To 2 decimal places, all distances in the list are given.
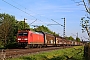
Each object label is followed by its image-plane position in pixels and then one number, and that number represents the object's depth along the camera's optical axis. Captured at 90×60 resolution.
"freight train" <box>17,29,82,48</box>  47.84
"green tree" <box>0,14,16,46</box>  72.94
